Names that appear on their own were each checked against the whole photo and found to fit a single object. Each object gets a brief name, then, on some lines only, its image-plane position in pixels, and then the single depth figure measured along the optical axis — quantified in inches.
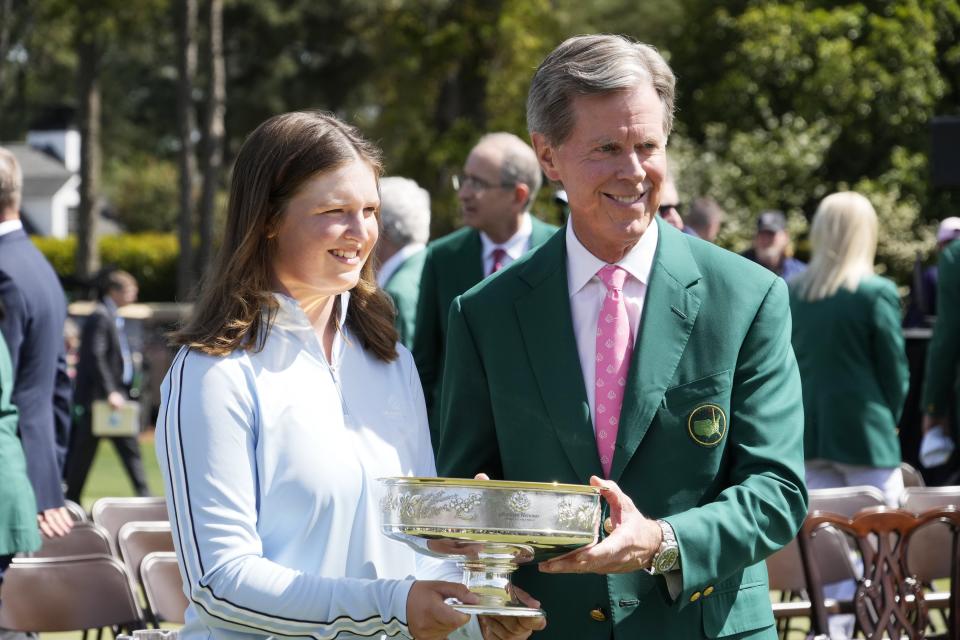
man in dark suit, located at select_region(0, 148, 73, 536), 440.8
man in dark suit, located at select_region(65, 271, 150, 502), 990.4
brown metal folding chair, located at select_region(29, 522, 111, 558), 416.8
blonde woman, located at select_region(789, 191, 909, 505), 560.1
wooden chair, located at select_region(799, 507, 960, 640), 374.9
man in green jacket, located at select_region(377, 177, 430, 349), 525.7
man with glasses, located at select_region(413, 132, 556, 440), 470.6
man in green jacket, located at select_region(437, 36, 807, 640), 212.1
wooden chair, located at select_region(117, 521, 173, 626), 411.8
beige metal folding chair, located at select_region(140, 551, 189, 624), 378.6
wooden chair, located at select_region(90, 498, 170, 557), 468.1
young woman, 202.7
